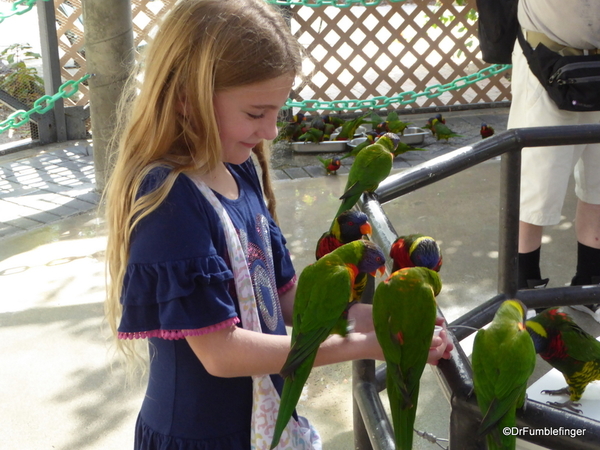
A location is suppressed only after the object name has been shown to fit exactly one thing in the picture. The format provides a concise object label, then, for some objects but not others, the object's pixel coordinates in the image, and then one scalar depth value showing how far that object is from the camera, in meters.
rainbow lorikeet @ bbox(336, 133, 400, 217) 1.66
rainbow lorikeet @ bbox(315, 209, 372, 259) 1.31
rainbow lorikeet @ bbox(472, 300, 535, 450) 0.76
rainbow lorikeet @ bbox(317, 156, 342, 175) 4.65
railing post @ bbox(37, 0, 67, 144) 4.92
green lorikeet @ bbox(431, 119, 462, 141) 5.12
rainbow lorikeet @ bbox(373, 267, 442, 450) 0.88
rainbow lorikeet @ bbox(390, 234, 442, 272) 1.08
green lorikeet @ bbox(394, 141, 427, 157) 4.27
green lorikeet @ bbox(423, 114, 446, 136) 5.42
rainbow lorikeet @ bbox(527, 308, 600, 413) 1.59
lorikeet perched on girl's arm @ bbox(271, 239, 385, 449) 0.99
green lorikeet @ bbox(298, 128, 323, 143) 5.21
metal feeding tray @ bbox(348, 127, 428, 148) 5.20
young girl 1.09
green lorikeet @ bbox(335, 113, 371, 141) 5.19
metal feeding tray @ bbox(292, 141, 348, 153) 5.27
